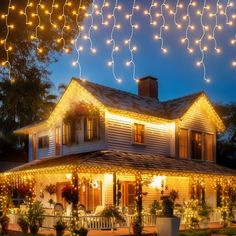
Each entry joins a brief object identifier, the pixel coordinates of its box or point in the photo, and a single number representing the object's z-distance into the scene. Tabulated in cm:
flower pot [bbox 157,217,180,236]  1480
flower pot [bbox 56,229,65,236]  1620
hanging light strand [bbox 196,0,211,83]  1084
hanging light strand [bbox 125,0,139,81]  1129
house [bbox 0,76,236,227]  2120
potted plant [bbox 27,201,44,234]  1727
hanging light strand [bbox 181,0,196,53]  1064
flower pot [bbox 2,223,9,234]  1798
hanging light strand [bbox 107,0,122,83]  1112
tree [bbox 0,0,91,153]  1809
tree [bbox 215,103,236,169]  4084
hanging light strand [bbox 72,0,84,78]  1179
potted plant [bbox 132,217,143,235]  1703
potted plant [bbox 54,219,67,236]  1617
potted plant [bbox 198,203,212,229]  2050
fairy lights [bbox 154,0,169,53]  1107
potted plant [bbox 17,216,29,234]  1789
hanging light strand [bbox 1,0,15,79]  1745
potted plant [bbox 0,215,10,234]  1808
